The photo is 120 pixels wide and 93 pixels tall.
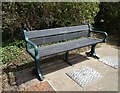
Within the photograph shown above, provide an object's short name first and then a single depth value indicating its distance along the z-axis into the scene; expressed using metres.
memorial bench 3.44
